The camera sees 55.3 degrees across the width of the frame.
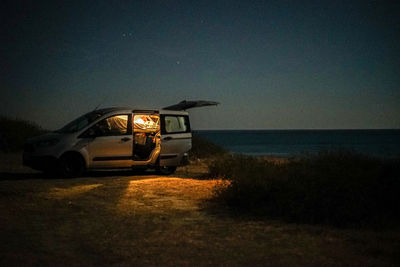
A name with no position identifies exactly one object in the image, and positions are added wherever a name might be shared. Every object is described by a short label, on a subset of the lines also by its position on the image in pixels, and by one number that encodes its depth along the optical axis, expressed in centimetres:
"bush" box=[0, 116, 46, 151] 2220
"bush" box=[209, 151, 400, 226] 624
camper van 1132
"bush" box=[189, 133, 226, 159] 2117
